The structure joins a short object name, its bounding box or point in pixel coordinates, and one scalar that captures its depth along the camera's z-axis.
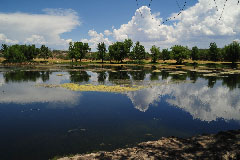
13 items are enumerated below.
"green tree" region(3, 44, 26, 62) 143.62
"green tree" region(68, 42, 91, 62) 145.88
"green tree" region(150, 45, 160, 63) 146.12
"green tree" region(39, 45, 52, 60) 188.02
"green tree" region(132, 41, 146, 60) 155.62
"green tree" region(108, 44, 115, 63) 147.68
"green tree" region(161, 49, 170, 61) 181.16
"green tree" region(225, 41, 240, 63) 133.88
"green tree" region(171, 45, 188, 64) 132.38
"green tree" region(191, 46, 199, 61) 165.36
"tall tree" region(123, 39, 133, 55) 148.12
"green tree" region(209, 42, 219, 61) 155.00
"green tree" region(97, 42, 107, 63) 157.62
